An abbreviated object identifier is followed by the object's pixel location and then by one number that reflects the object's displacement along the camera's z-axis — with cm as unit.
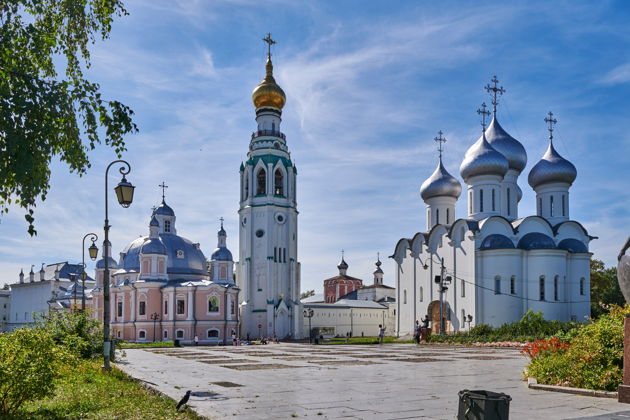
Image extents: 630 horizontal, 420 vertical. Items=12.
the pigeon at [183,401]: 893
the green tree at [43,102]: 793
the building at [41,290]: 8994
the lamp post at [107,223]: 1415
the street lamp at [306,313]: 6362
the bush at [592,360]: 1030
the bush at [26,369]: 820
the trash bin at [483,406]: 606
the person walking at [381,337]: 3837
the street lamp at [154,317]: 5556
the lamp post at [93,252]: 2244
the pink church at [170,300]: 5500
